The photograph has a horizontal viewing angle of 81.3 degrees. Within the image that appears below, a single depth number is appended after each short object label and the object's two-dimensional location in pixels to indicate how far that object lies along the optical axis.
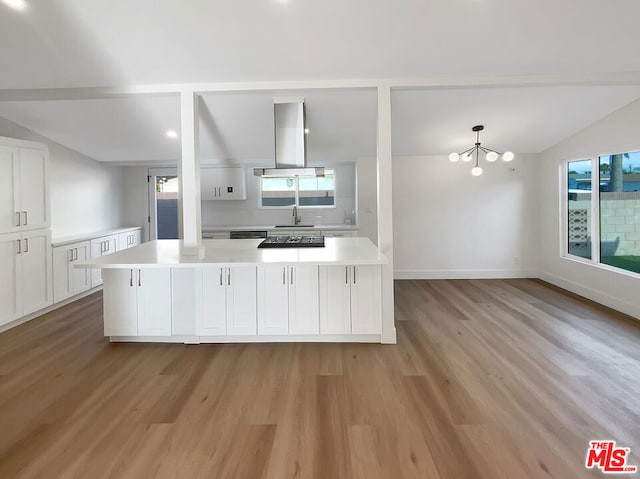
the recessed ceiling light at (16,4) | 2.64
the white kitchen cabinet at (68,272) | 4.70
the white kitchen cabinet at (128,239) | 6.33
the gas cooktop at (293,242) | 4.11
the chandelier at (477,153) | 4.68
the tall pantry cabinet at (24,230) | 3.90
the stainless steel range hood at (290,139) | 3.92
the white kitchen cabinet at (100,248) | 5.53
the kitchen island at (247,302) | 3.53
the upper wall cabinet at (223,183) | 6.56
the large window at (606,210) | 4.41
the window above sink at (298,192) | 6.93
